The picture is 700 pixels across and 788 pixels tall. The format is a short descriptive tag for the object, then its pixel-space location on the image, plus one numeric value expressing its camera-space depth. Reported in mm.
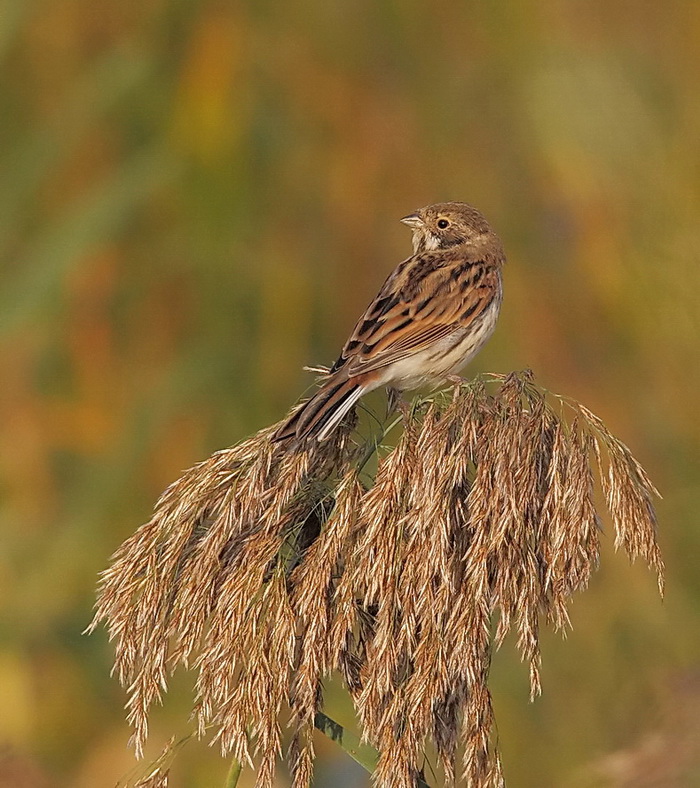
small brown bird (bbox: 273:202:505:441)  6441
